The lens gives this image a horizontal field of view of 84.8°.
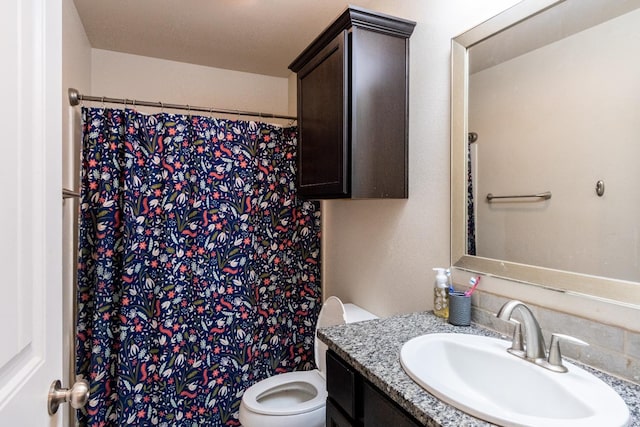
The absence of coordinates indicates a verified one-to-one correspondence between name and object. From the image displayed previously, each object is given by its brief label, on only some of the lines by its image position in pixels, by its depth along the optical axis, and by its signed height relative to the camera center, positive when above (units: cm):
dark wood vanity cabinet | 85 -51
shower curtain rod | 179 +63
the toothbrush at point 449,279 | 127 -24
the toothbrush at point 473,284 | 120 -24
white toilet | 157 -89
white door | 52 +1
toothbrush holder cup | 119 -33
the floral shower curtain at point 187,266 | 184 -29
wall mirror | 86 +19
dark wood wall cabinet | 142 +47
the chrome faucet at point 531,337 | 92 -33
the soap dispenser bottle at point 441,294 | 128 -29
